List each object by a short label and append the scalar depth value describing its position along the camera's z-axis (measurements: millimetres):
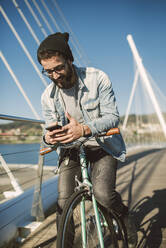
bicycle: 1212
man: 1438
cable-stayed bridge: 2227
